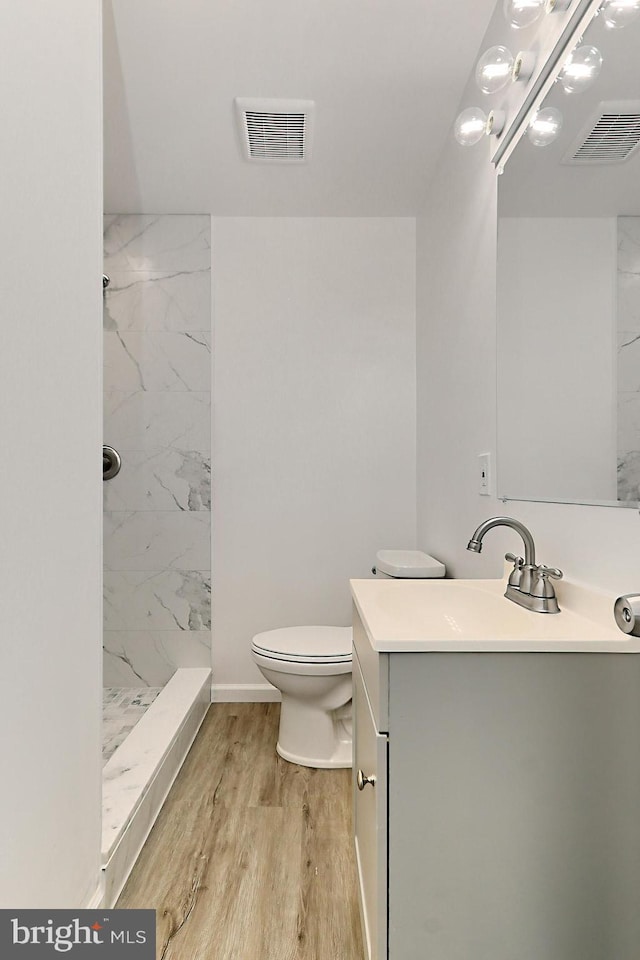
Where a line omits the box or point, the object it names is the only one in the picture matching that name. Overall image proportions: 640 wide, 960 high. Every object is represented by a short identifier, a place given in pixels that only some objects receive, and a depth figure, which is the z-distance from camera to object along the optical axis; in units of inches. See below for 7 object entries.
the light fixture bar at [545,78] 50.3
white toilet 87.6
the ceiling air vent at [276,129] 87.4
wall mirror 44.3
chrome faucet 51.2
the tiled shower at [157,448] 122.0
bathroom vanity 37.9
